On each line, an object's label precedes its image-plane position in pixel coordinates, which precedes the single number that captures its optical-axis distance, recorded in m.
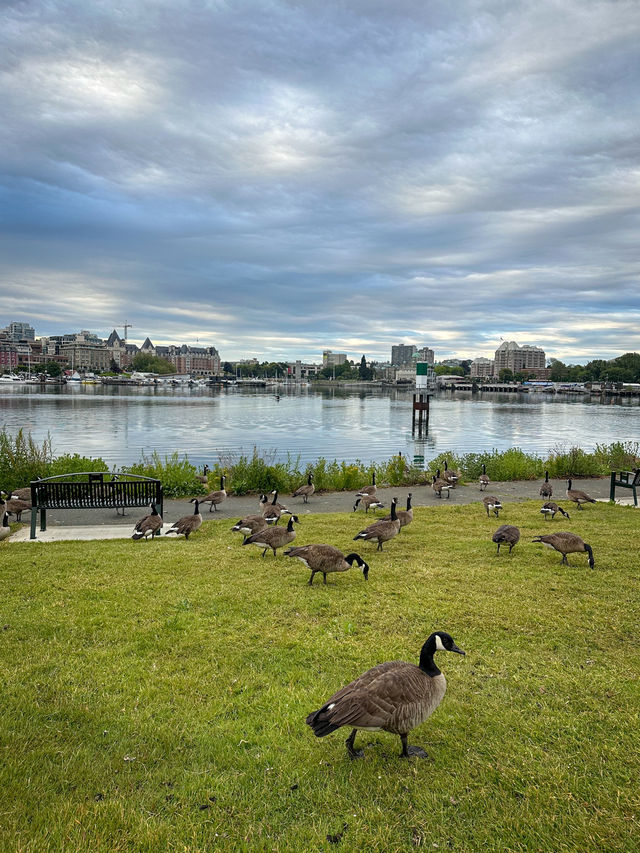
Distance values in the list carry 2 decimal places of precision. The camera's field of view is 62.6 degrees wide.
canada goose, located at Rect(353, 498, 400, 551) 10.55
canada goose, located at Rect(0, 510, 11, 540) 11.32
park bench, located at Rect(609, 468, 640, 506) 15.76
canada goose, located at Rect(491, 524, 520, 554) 10.28
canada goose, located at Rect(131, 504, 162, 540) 11.62
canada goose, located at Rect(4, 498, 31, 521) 13.27
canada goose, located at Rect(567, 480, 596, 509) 15.06
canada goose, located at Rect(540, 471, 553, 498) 17.12
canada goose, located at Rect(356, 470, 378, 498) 16.52
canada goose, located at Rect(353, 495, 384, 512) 14.88
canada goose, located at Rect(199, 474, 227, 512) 15.48
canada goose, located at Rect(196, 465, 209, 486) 18.69
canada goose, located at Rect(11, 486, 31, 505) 14.27
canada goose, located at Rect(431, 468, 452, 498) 17.86
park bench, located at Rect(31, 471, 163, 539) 12.63
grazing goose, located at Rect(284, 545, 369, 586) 8.53
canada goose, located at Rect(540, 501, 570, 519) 13.38
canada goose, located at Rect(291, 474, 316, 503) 16.86
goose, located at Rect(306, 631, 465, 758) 4.17
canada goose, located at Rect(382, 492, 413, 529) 12.56
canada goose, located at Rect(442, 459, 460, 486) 18.72
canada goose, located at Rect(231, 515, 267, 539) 11.25
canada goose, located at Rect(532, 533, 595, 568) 9.57
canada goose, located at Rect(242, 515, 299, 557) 10.14
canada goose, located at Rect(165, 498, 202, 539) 11.95
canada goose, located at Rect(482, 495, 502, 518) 14.23
